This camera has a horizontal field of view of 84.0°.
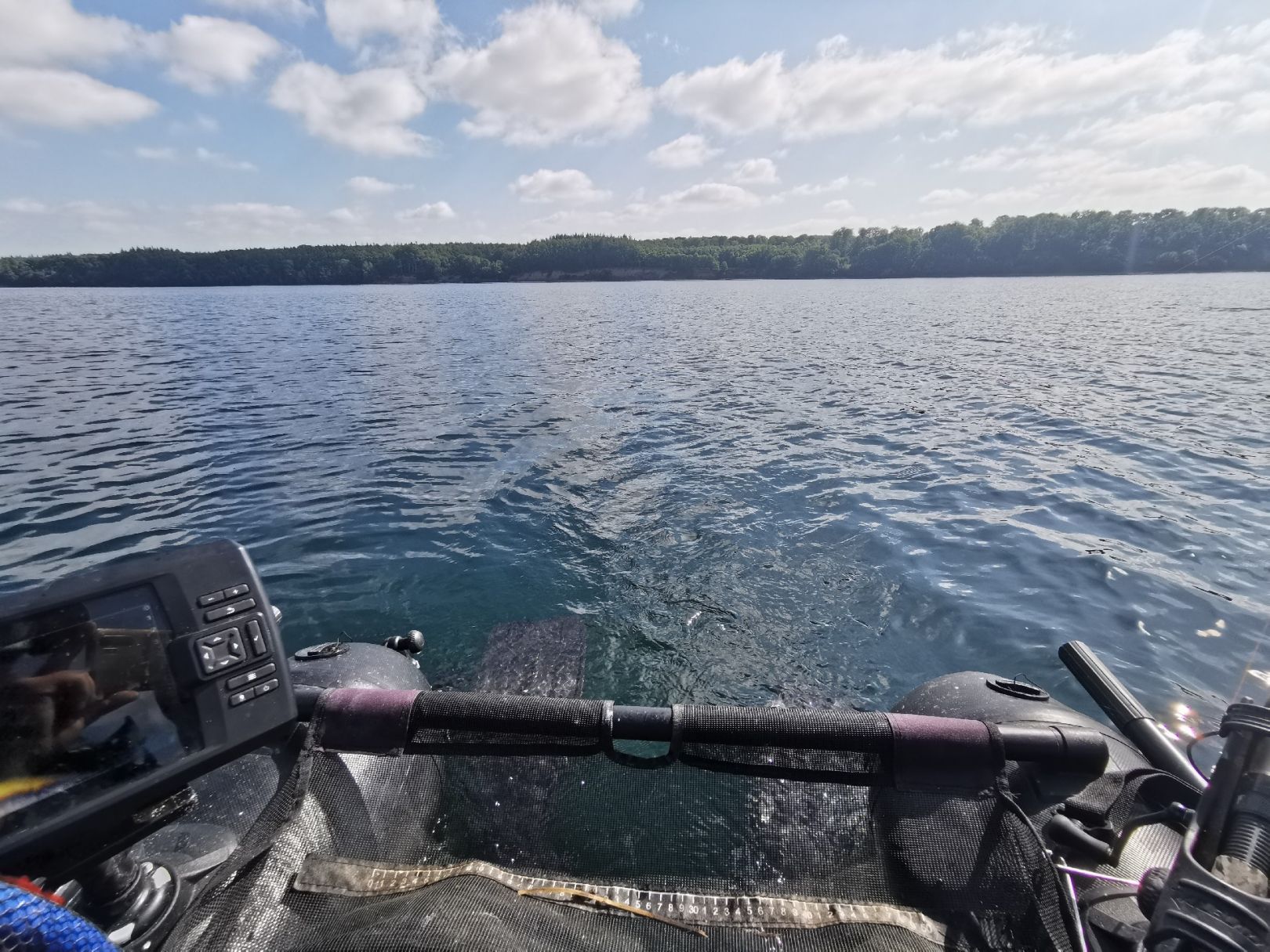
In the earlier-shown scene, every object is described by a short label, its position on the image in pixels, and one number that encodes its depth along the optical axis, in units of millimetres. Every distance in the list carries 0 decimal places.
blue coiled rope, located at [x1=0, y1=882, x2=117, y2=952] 239
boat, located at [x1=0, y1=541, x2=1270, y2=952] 377
